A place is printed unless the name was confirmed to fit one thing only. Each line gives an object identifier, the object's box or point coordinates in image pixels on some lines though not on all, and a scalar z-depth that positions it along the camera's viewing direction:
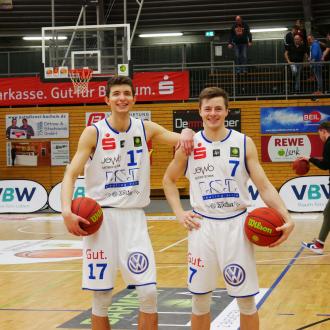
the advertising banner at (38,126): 22.95
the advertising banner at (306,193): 16.73
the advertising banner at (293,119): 21.45
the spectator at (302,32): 21.31
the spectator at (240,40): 21.72
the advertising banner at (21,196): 18.94
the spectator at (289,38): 21.39
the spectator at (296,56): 21.38
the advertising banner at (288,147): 21.47
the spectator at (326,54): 21.52
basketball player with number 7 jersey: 5.18
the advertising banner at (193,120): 22.12
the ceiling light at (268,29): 24.92
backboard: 18.28
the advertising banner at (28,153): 23.09
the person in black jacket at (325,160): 10.66
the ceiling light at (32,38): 25.77
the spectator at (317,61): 21.22
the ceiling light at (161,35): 25.59
